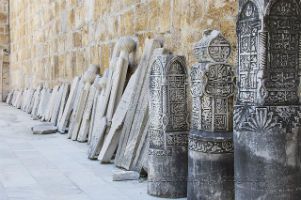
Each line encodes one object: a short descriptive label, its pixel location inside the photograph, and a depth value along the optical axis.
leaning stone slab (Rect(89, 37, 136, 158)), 5.30
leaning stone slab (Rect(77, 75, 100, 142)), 6.16
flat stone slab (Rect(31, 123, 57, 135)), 7.03
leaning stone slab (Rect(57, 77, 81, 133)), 7.16
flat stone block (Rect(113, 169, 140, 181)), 4.07
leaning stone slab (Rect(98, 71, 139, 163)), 4.78
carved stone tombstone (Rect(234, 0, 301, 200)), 2.49
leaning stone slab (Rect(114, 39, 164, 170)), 4.50
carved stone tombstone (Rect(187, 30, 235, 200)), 3.06
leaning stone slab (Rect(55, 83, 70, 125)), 7.70
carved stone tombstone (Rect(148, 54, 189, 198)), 3.54
